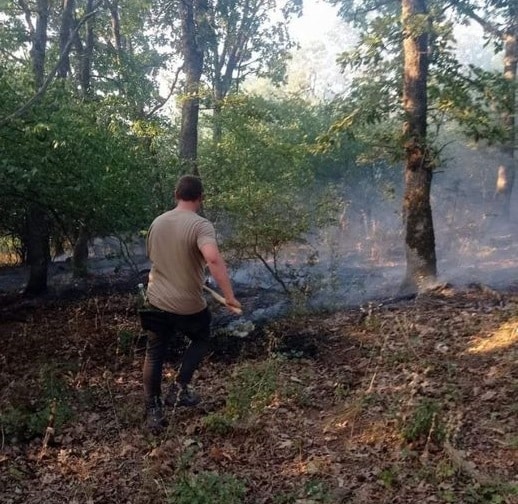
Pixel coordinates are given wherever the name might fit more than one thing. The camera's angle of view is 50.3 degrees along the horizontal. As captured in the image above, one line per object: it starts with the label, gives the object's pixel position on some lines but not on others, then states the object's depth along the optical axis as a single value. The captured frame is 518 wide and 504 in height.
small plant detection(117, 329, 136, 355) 6.96
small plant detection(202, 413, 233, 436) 4.43
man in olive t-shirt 4.40
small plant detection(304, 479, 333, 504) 3.42
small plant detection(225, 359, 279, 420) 4.73
